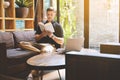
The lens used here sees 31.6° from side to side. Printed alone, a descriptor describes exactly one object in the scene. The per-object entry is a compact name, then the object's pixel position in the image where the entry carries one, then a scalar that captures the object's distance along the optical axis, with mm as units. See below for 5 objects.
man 3992
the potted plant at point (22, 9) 4605
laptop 2826
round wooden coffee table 2433
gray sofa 3334
